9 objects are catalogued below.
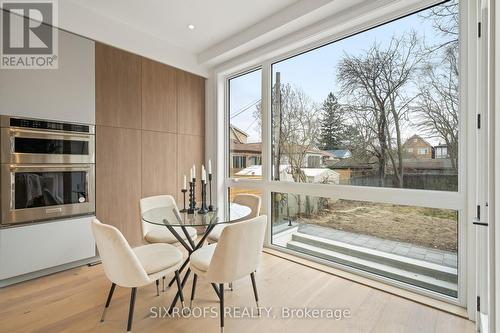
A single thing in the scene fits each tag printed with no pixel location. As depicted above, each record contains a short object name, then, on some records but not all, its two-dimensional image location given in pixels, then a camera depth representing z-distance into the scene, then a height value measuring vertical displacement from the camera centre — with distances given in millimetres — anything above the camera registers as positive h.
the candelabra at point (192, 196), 2512 -325
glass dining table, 2020 -484
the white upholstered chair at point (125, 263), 1586 -728
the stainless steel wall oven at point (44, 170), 2430 -45
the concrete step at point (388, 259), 2242 -1008
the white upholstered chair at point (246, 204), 2619 -496
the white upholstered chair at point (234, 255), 1671 -661
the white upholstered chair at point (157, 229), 2568 -736
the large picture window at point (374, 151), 2195 +158
